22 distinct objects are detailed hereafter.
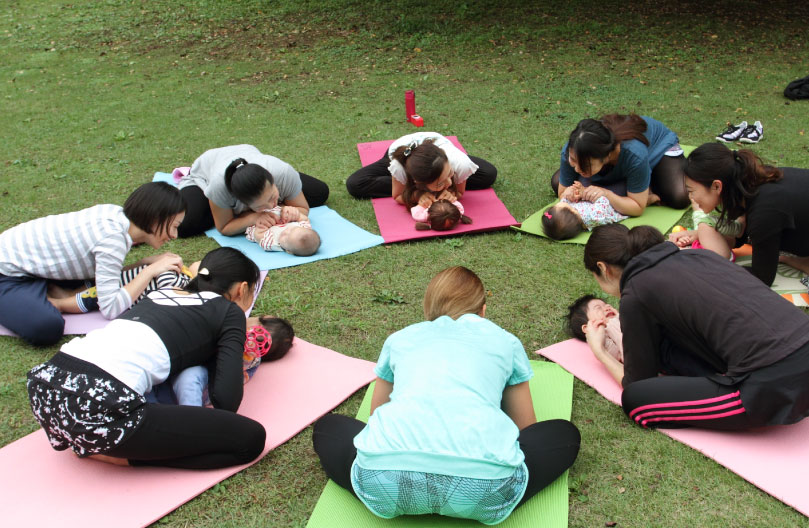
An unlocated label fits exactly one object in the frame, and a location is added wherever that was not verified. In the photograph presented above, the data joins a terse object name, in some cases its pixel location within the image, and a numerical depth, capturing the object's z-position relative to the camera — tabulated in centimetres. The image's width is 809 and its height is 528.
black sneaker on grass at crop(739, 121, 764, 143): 662
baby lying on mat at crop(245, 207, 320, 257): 493
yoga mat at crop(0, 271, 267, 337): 407
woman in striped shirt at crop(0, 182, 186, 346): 387
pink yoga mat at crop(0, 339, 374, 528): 274
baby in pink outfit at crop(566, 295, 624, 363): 357
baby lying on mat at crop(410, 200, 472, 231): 512
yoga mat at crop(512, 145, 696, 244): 513
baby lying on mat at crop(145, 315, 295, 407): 307
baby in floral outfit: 494
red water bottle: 769
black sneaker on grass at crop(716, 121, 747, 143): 669
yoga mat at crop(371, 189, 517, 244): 518
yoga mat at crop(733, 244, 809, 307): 410
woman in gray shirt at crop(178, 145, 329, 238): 487
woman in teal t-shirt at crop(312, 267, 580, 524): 232
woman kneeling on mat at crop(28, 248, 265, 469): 265
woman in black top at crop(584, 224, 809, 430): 271
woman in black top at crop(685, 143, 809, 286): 373
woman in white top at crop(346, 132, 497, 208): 511
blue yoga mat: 495
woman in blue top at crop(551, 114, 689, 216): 489
